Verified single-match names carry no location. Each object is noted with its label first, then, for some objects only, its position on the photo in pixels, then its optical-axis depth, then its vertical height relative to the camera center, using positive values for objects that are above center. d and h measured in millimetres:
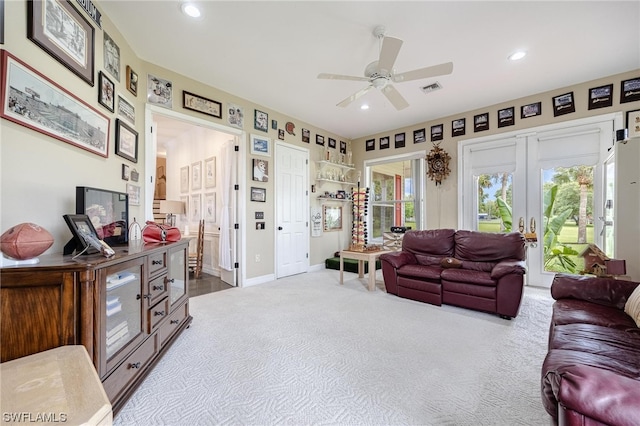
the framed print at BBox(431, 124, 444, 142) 5066 +1586
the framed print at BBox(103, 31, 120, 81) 2412 +1490
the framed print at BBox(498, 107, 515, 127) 4320 +1615
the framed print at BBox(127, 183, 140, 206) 2841 +230
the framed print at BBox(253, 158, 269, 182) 4422 +760
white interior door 4836 +88
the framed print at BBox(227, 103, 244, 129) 4082 +1544
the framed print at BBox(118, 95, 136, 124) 2682 +1106
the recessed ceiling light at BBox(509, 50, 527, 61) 2968 +1820
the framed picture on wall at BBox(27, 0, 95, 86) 1635 +1244
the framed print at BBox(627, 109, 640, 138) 3377 +1195
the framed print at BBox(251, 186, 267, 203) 4406 +346
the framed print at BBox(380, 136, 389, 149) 5852 +1613
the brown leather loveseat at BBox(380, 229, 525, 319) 2955 -707
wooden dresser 1206 -499
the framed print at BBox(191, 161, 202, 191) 5281 +794
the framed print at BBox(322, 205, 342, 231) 5852 -72
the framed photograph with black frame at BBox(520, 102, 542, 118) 4082 +1640
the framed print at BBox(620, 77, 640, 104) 3396 +1611
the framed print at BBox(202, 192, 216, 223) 4980 +130
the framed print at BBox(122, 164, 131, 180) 2689 +442
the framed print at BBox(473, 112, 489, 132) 4566 +1613
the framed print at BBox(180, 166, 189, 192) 5623 +769
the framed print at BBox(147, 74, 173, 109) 3258 +1542
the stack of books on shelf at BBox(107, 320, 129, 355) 1500 -719
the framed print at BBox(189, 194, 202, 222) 5336 +116
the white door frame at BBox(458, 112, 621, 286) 3668 +741
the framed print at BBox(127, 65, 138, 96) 2862 +1473
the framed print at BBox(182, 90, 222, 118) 3582 +1551
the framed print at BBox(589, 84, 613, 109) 3564 +1613
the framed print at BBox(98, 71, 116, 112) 2301 +1102
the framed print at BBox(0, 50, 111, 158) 1477 +705
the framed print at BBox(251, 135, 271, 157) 4378 +1171
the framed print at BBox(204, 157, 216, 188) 4946 +802
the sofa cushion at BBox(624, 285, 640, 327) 1639 -589
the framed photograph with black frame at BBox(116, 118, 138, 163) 2600 +757
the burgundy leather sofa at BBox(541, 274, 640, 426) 797 -656
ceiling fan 2316 +1408
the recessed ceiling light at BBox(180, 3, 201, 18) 2303 +1812
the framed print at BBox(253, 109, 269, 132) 4422 +1595
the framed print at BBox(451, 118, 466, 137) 4812 +1612
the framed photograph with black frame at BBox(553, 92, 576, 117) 3826 +1614
